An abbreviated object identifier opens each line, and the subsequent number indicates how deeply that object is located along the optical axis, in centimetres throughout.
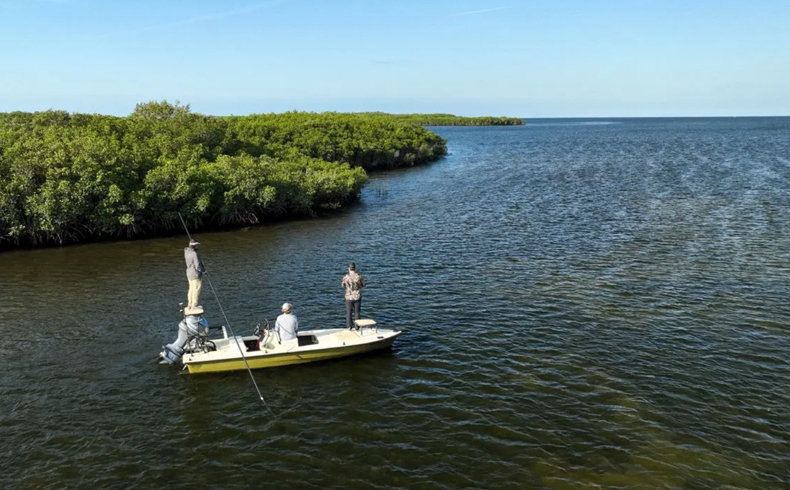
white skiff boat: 2019
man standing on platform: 2144
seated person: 2112
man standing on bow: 2258
